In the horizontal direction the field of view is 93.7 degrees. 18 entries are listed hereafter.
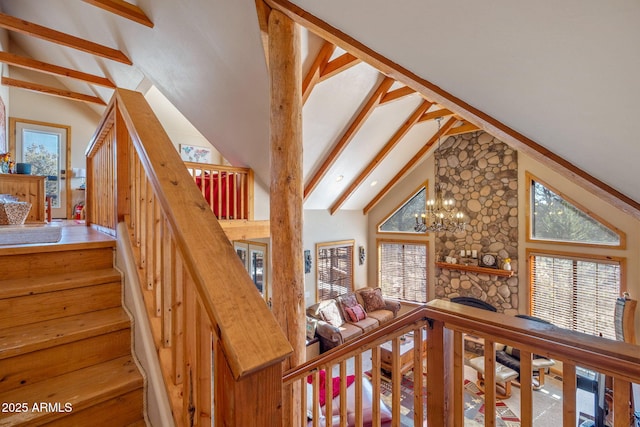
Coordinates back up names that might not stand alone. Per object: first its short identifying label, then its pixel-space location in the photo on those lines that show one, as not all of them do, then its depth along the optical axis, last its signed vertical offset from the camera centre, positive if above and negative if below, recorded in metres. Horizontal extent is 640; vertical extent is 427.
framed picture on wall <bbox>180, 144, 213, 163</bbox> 7.24 +1.57
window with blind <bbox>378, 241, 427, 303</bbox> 8.04 -1.52
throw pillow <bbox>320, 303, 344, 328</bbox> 6.38 -2.16
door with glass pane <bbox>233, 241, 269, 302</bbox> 6.57 -1.01
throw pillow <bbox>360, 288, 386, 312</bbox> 7.58 -2.18
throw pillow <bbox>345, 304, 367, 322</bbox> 6.82 -2.26
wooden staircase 1.09 -0.51
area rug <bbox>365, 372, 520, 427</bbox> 4.33 -3.01
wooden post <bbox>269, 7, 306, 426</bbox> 2.39 +0.27
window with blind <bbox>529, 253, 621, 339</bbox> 5.48 -1.49
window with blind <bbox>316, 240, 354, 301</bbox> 7.36 -1.37
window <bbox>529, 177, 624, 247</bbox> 5.55 -0.16
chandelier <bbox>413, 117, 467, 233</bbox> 6.07 -0.07
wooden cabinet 3.71 +0.34
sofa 5.82 -2.25
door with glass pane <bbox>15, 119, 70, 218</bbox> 5.72 +1.24
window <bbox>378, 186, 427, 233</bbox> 8.03 +0.03
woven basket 2.40 +0.03
